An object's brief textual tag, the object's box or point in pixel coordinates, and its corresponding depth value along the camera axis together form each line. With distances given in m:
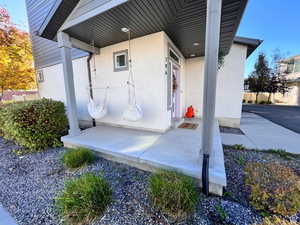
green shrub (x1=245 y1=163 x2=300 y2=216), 1.52
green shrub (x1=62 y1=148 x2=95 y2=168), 2.54
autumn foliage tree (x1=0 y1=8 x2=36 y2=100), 6.01
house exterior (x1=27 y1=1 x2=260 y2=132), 3.71
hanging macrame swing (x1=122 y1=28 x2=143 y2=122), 3.45
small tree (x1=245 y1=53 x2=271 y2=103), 14.95
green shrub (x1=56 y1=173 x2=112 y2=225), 1.53
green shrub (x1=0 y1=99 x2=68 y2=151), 3.30
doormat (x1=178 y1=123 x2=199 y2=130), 4.28
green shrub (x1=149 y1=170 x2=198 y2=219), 1.52
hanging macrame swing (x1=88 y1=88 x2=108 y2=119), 3.85
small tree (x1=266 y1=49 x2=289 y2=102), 15.27
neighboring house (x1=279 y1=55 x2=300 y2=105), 15.33
